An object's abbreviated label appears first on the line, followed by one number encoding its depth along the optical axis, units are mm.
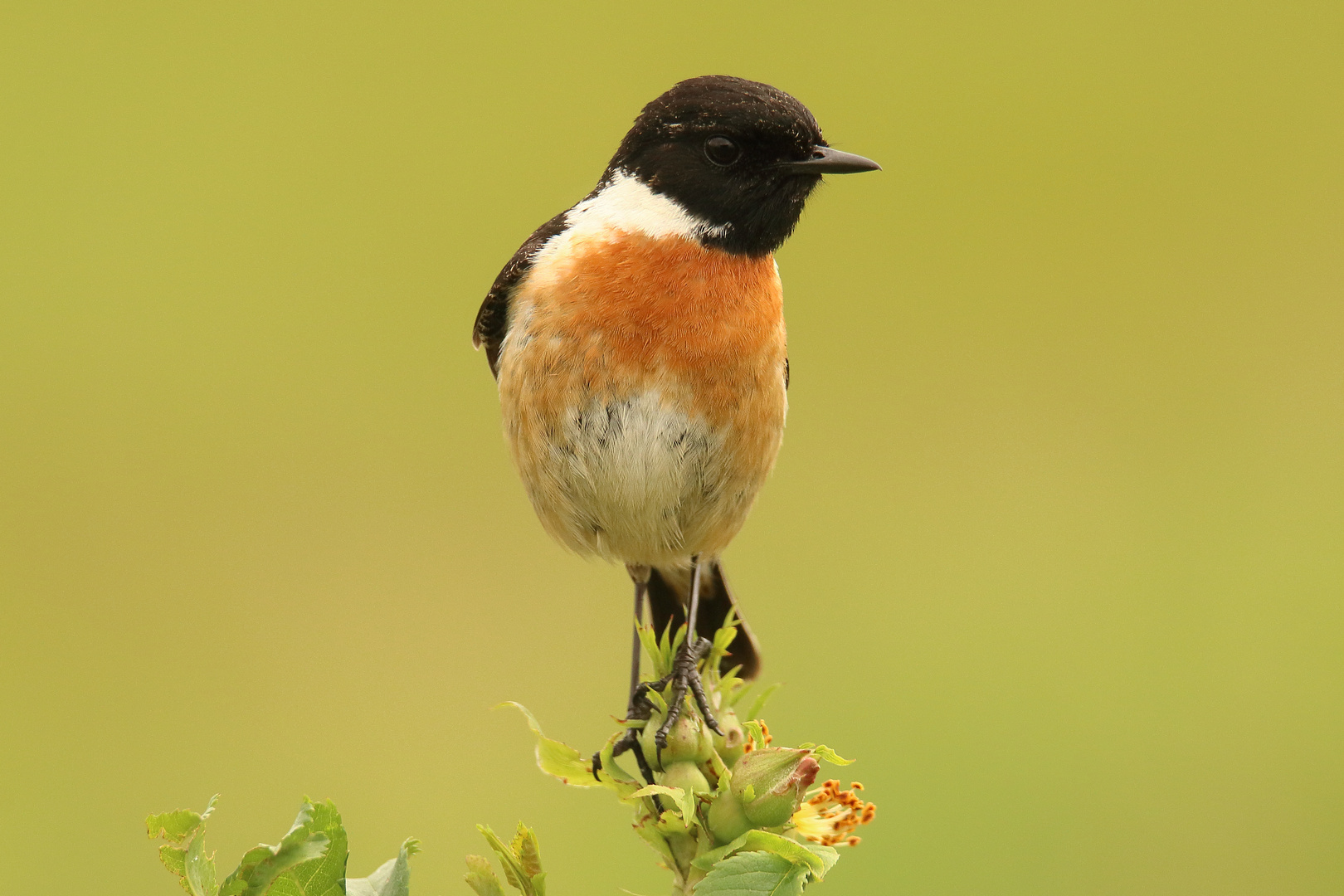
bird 3885
